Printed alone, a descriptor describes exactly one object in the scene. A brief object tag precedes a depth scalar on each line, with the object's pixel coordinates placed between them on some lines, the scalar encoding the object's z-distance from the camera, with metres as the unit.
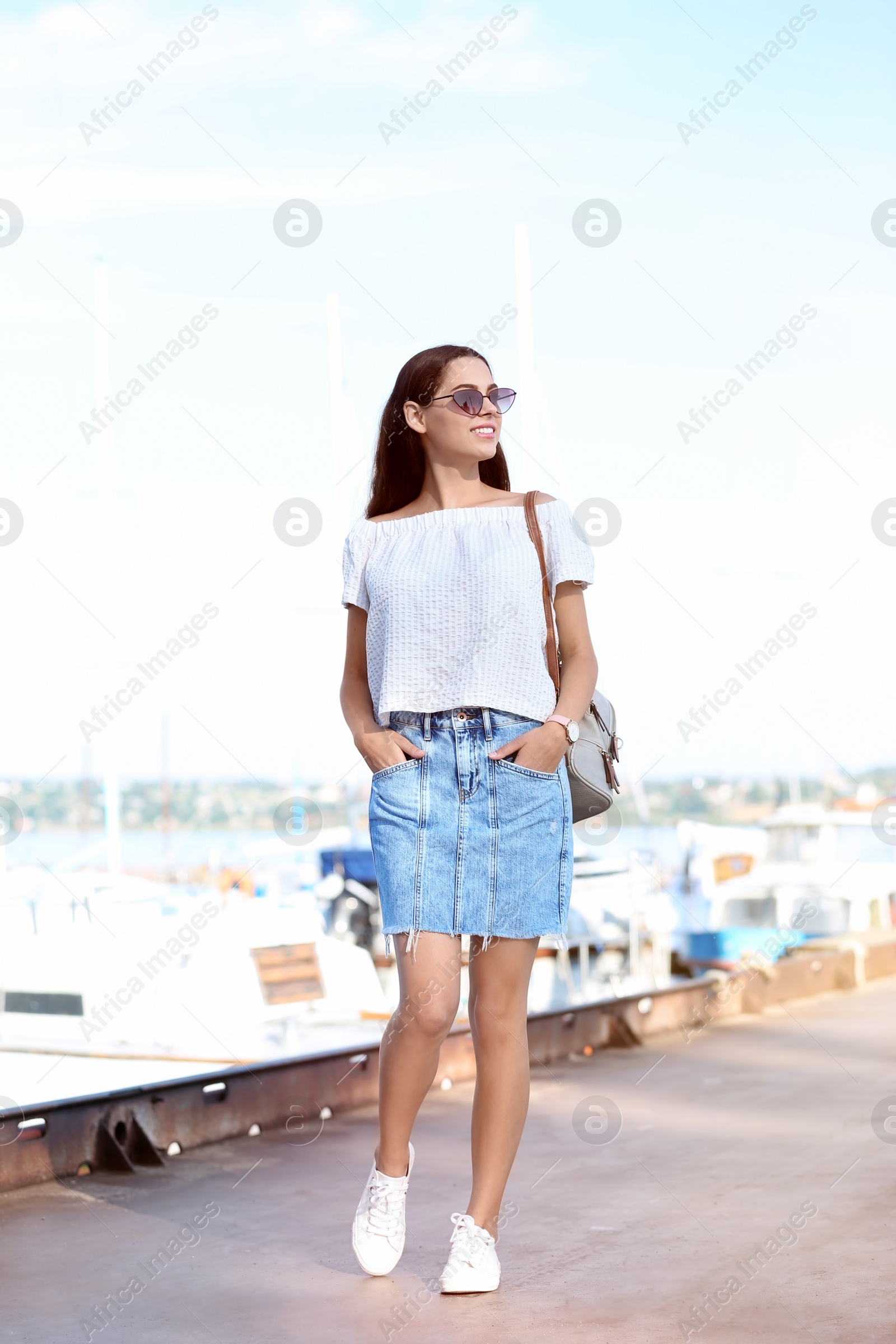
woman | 2.05
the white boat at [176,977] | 9.54
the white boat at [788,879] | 13.70
